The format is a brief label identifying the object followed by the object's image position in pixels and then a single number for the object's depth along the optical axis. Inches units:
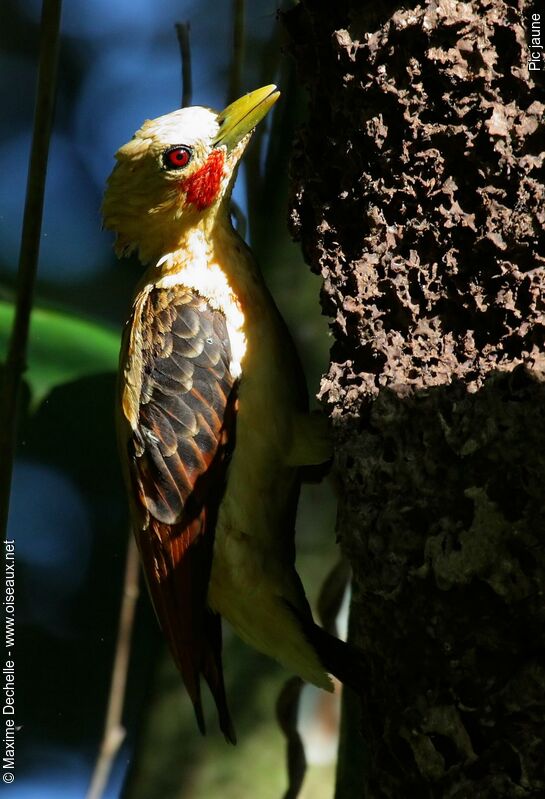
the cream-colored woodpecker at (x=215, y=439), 213.3
